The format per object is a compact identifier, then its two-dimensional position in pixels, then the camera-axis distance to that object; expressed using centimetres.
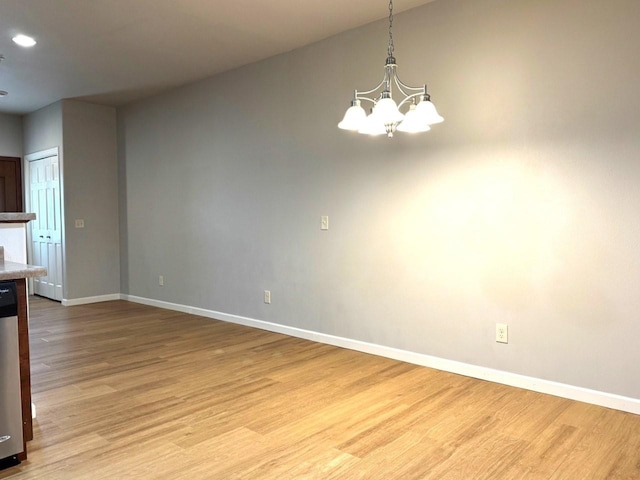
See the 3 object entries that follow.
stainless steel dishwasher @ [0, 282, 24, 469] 205
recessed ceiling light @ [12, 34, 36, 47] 389
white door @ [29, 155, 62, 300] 618
